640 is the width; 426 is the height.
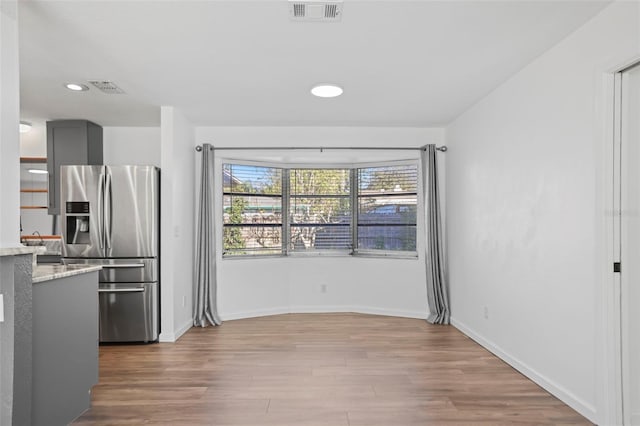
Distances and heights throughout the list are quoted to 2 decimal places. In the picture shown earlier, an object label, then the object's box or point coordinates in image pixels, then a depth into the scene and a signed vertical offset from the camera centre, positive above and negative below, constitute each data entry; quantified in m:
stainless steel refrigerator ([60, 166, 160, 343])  4.09 -0.24
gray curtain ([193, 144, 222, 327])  4.78 -0.58
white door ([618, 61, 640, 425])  2.28 -0.18
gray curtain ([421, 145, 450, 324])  4.88 -0.48
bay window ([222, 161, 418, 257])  5.30 +0.03
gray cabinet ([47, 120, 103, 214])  4.79 +0.80
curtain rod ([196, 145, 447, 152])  5.05 +0.82
